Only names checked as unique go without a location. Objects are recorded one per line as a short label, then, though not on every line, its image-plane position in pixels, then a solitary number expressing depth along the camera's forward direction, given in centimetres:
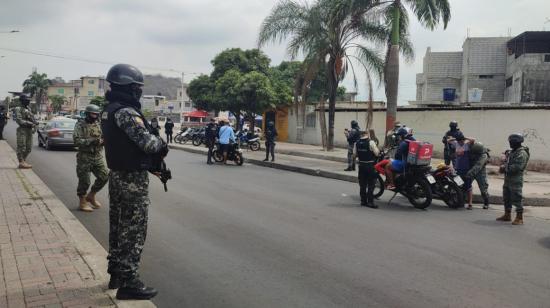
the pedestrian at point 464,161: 1038
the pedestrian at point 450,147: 1142
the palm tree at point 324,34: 2155
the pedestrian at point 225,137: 1775
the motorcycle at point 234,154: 1808
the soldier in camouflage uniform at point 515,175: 852
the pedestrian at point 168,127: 2822
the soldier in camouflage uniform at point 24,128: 1234
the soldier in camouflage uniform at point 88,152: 803
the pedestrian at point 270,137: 1892
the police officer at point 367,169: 987
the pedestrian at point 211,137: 1795
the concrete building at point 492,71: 3095
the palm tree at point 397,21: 1809
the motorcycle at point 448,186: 1008
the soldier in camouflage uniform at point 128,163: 408
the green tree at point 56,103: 10375
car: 2022
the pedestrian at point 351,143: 1537
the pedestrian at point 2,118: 2253
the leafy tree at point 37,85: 10788
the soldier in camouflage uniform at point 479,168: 1016
